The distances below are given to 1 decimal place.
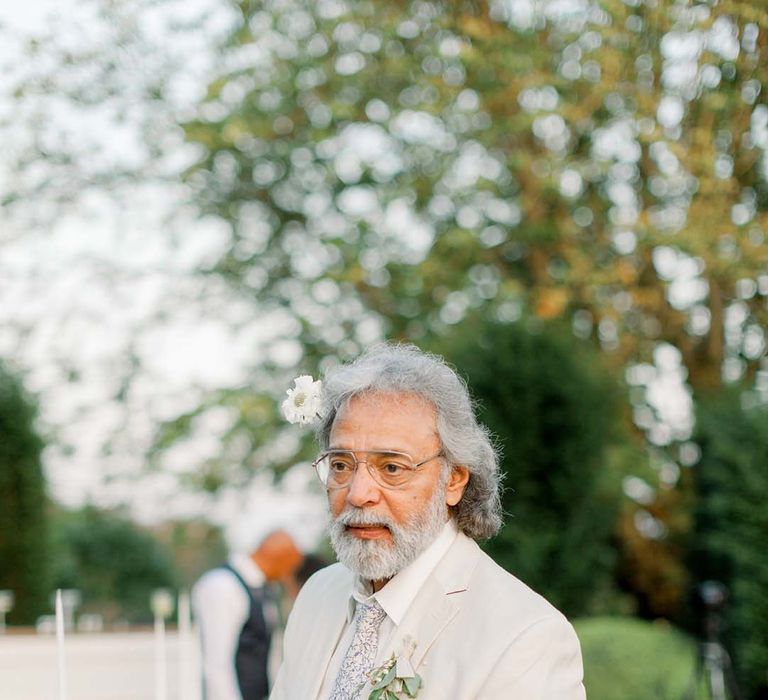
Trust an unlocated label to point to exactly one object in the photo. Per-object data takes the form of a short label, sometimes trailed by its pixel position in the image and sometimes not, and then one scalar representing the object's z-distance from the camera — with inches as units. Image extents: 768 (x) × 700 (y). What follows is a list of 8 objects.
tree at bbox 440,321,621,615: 352.8
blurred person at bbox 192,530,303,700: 222.8
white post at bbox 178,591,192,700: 195.7
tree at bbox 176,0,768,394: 388.5
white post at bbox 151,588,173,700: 150.2
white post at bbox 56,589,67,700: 108.7
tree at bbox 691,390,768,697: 354.9
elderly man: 99.7
